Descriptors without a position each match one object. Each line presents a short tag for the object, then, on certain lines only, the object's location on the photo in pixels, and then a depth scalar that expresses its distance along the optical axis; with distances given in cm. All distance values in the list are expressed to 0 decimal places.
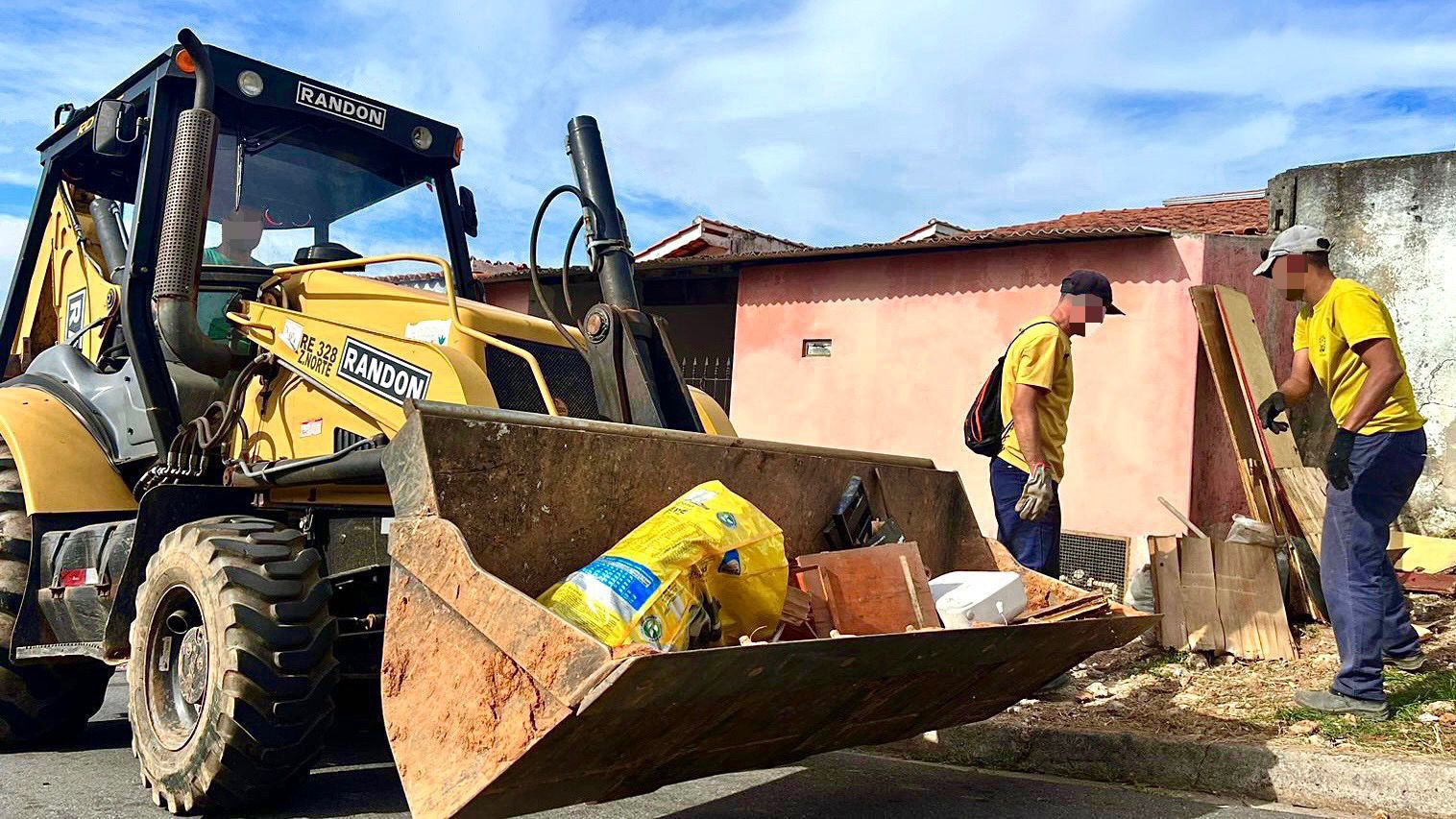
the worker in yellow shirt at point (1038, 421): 552
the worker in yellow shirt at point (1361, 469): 481
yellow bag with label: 329
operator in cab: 548
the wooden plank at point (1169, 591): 639
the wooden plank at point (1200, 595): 629
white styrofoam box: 415
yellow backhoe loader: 315
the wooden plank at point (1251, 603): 619
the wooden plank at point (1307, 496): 777
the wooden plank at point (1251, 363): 867
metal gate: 1467
